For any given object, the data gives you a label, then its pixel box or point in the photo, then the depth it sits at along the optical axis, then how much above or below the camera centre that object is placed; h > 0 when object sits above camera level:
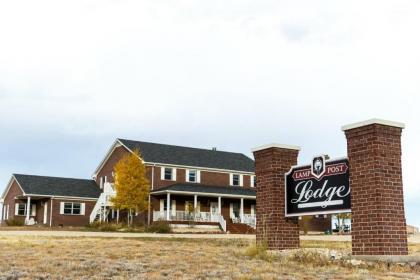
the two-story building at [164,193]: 46.88 +2.68
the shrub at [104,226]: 40.38 -0.19
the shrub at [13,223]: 48.75 +0.03
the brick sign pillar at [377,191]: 12.77 +0.77
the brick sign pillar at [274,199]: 15.88 +0.71
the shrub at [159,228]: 38.41 -0.29
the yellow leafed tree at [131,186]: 44.56 +2.96
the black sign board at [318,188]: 14.18 +0.96
